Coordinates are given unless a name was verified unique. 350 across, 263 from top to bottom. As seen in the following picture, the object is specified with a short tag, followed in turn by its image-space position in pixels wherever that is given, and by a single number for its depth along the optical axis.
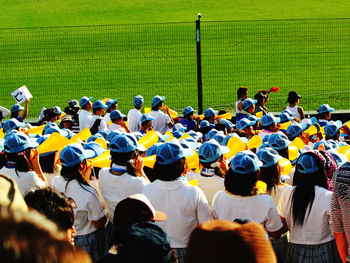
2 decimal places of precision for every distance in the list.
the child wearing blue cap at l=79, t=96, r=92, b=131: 19.20
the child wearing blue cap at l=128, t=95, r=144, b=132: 20.20
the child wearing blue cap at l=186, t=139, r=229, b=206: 9.56
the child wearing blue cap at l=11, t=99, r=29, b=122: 20.47
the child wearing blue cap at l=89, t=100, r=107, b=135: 18.17
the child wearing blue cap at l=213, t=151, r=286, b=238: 7.96
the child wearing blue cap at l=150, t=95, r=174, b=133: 20.05
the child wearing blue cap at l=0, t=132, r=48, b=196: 9.40
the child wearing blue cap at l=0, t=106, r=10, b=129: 21.66
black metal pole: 23.86
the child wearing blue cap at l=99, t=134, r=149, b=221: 9.11
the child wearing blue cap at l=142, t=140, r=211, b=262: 8.24
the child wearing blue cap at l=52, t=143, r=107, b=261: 8.59
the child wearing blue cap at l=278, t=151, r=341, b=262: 8.04
